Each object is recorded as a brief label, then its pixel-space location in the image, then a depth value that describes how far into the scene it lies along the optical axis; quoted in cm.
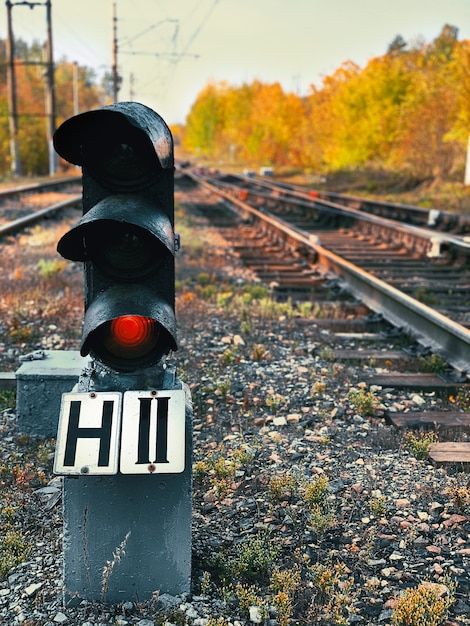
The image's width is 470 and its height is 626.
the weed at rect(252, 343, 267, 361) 514
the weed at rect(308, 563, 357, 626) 235
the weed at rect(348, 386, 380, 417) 416
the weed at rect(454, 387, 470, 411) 434
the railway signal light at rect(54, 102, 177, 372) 217
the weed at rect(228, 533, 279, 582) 259
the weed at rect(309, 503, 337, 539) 286
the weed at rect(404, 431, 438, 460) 354
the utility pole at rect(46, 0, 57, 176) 3481
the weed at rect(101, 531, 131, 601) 235
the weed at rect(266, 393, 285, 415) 420
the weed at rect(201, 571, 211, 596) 246
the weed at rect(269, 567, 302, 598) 246
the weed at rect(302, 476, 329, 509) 309
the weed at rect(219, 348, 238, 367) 504
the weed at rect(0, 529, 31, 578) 257
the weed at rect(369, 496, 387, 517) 301
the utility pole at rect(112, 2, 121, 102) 4448
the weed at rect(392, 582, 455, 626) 229
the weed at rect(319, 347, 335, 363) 518
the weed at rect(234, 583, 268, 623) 235
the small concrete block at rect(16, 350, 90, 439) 375
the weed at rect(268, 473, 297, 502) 315
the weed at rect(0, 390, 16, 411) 418
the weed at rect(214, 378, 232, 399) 446
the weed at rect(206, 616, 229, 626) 222
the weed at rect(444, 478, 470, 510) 306
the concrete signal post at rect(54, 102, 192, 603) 217
